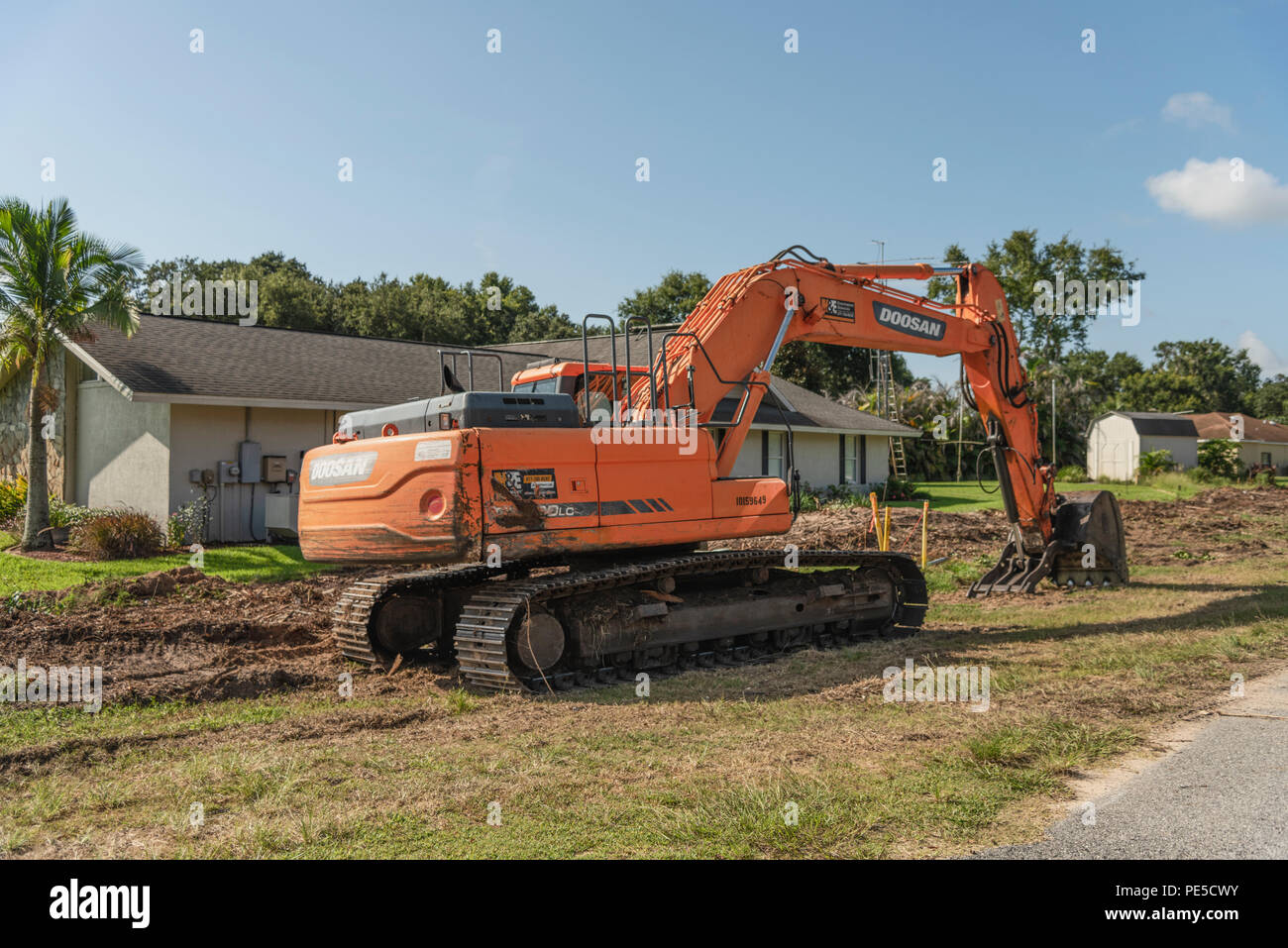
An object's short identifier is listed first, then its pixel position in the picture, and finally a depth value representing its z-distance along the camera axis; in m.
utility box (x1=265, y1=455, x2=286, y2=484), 19.89
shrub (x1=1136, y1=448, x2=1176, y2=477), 46.64
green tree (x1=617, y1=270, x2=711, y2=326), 57.22
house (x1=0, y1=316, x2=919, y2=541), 18.92
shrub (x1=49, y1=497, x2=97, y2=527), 18.95
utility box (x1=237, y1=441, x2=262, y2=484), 19.56
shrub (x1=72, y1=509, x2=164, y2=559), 17.03
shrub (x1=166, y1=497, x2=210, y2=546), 18.47
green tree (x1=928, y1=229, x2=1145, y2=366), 69.06
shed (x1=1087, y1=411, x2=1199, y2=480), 51.60
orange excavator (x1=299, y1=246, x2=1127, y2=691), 8.39
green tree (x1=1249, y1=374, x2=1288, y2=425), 101.19
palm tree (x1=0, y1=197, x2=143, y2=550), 18.48
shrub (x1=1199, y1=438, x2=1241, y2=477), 48.66
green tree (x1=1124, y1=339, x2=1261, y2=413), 86.19
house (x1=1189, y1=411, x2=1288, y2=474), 61.56
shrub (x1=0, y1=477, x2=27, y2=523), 21.81
